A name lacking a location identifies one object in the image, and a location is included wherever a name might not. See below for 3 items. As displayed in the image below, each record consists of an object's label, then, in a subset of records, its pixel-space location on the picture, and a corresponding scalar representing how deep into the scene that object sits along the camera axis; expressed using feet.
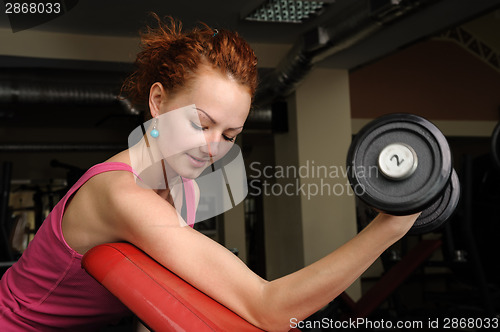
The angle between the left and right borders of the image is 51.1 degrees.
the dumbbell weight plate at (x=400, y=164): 2.12
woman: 2.28
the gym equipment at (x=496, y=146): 7.55
